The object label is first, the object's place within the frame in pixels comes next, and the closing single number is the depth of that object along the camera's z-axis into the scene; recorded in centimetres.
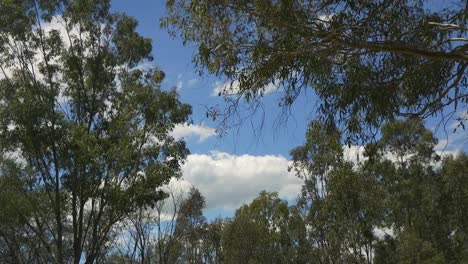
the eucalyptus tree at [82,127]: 1764
